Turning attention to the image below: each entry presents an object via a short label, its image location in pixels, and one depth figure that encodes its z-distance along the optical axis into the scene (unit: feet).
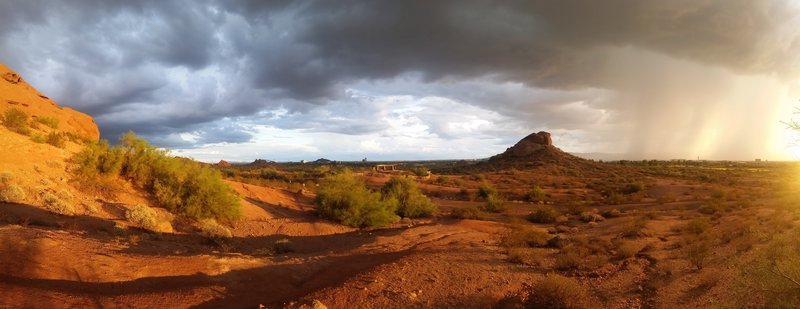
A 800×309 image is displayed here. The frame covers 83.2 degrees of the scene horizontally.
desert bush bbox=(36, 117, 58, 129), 73.09
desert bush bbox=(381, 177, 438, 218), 92.58
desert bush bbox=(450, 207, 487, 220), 90.84
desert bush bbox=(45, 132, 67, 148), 60.90
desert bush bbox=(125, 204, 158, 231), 50.27
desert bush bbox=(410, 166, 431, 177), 201.83
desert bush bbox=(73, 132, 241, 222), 59.57
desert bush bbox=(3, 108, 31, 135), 61.87
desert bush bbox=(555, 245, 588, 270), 44.23
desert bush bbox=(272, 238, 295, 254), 50.49
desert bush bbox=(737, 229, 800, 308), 23.44
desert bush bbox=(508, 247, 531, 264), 45.83
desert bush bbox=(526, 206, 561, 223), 88.74
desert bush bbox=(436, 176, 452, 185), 178.09
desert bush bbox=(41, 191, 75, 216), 46.03
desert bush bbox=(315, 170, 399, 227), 76.89
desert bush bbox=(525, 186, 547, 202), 136.77
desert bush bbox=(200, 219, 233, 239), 53.42
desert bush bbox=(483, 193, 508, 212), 109.46
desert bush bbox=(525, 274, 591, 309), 31.07
